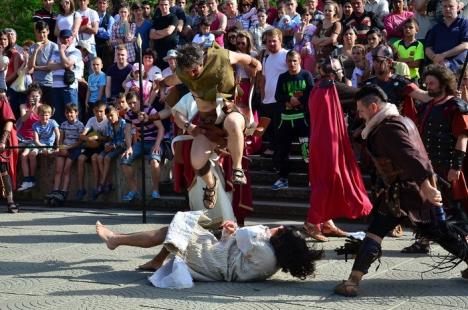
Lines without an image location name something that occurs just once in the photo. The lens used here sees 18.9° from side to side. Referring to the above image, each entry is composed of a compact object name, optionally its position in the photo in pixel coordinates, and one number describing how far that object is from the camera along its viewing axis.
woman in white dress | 10.63
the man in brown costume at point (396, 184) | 10.14
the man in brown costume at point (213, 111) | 12.56
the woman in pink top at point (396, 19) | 19.35
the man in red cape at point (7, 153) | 18.27
